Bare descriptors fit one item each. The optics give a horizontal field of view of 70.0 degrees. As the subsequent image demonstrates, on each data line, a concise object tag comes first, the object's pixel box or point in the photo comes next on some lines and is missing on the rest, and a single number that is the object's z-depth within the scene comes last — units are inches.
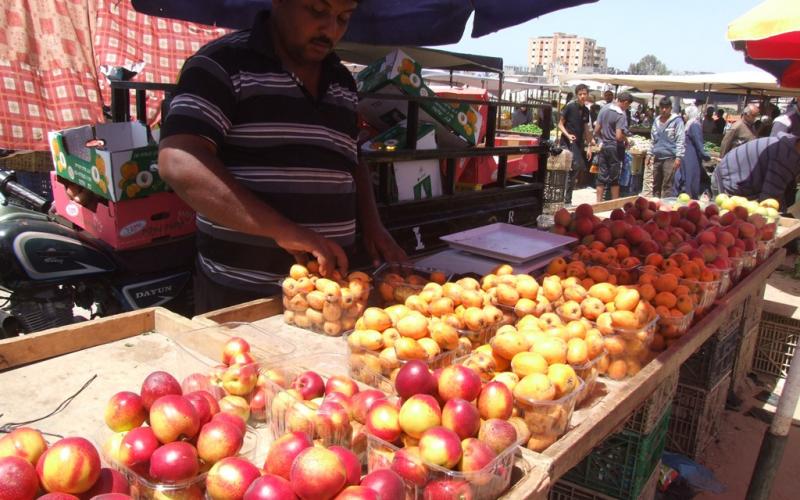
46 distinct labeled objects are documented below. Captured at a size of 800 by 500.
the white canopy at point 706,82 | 761.6
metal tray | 110.8
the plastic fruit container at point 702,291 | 102.5
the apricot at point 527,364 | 65.7
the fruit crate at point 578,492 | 102.8
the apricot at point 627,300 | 86.2
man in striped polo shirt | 82.0
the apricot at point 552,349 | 68.0
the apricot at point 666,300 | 95.7
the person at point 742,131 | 418.5
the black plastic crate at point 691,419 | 146.5
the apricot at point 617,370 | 80.3
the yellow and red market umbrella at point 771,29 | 119.7
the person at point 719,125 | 892.6
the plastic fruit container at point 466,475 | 46.3
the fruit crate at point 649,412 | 94.4
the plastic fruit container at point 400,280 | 92.2
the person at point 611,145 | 454.6
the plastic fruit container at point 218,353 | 58.6
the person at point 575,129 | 483.8
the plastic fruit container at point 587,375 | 69.9
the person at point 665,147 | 434.6
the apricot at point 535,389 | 60.5
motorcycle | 114.8
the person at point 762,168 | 252.2
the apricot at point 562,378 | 62.3
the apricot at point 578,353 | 70.1
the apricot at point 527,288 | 88.4
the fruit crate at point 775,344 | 187.8
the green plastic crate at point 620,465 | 96.8
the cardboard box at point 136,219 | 114.9
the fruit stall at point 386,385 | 44.4
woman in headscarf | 415.2
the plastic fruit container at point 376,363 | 67.0
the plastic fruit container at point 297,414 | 50.9
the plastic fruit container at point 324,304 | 82.5
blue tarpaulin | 134.0
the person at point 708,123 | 883.4
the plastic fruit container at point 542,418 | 60.0
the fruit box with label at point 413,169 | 132.4
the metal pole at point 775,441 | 114.7
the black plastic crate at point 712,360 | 142.1
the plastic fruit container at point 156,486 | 42.7
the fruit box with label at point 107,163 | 109.7
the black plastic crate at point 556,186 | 426.9
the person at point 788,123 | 299.7
